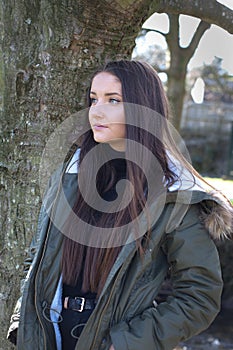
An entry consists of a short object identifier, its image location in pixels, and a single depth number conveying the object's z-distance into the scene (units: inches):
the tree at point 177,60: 382.4
